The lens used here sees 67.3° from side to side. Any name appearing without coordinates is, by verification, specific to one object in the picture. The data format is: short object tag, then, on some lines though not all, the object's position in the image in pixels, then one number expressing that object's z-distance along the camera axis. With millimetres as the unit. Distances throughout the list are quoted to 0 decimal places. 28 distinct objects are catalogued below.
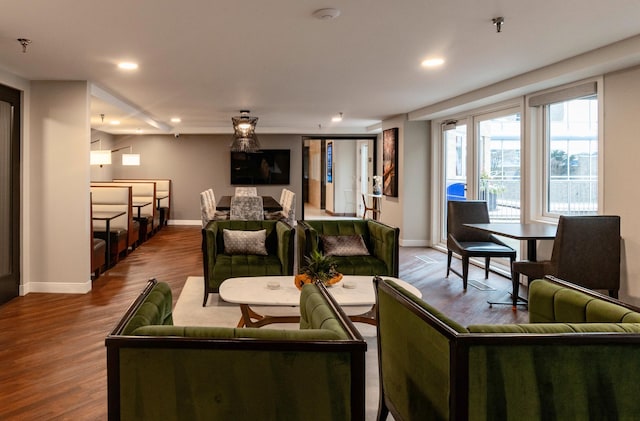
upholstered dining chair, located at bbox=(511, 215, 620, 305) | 3844
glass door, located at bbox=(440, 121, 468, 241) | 7129
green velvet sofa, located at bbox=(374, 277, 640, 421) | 1470
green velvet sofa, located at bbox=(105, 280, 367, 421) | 1477
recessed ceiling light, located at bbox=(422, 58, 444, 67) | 4133
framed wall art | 8250
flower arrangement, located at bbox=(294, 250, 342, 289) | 3322
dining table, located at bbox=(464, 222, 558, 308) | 4082
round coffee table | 3178
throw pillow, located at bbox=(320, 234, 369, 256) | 4699
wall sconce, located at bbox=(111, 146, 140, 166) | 9515
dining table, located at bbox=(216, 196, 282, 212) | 7429
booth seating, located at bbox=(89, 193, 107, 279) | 5445
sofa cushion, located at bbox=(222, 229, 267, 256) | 4675
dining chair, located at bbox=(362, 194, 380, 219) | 10199
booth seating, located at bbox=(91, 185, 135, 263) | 6719
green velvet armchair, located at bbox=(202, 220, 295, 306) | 4355
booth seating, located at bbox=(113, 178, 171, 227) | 11008
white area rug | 3463
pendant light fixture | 7418
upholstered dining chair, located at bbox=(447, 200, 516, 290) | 5535
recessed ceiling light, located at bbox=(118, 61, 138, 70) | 4246
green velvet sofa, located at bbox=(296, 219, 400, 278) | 4465
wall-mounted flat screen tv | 11320
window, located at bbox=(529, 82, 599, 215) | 4719
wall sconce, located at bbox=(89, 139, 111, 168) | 7668
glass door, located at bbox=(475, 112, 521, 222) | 5891
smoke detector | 2888
